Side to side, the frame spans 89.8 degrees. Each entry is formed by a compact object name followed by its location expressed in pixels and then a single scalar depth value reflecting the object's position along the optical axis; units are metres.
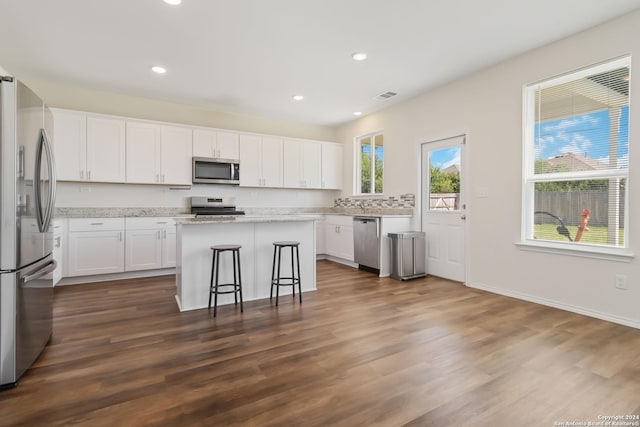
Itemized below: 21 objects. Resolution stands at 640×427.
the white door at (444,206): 4.49
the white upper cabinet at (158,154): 4.92
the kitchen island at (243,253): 3.32
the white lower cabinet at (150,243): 4.69
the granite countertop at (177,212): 4.77
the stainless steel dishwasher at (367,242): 4.93
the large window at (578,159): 3.03
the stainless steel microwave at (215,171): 5.36
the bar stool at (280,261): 3.54
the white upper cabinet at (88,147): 4.47
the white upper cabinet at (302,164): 6.30
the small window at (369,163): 6.04
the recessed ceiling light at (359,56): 3.66
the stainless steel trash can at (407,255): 4.67
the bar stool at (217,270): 3.17
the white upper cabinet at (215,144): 5.41
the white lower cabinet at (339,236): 5.66
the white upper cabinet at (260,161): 5.86
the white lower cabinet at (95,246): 4.33
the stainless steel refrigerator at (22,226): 1.87
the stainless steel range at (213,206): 5.55
